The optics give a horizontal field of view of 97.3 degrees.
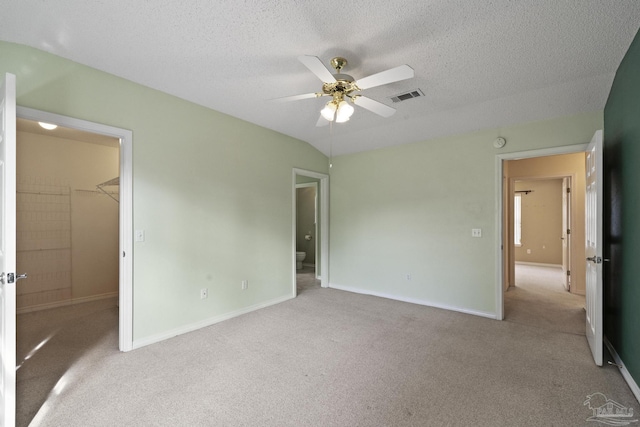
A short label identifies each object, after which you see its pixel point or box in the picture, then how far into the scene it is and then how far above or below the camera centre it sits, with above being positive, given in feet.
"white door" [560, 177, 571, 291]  16.20 -1.13
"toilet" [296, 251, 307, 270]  22.07 -3.49
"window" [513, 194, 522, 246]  25.55 -0.53
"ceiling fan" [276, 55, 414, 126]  5.96 +3.07
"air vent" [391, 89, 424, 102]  9.57 +4.17
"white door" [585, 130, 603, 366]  7.70 -1.00
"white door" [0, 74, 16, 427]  5.01 -0.80
